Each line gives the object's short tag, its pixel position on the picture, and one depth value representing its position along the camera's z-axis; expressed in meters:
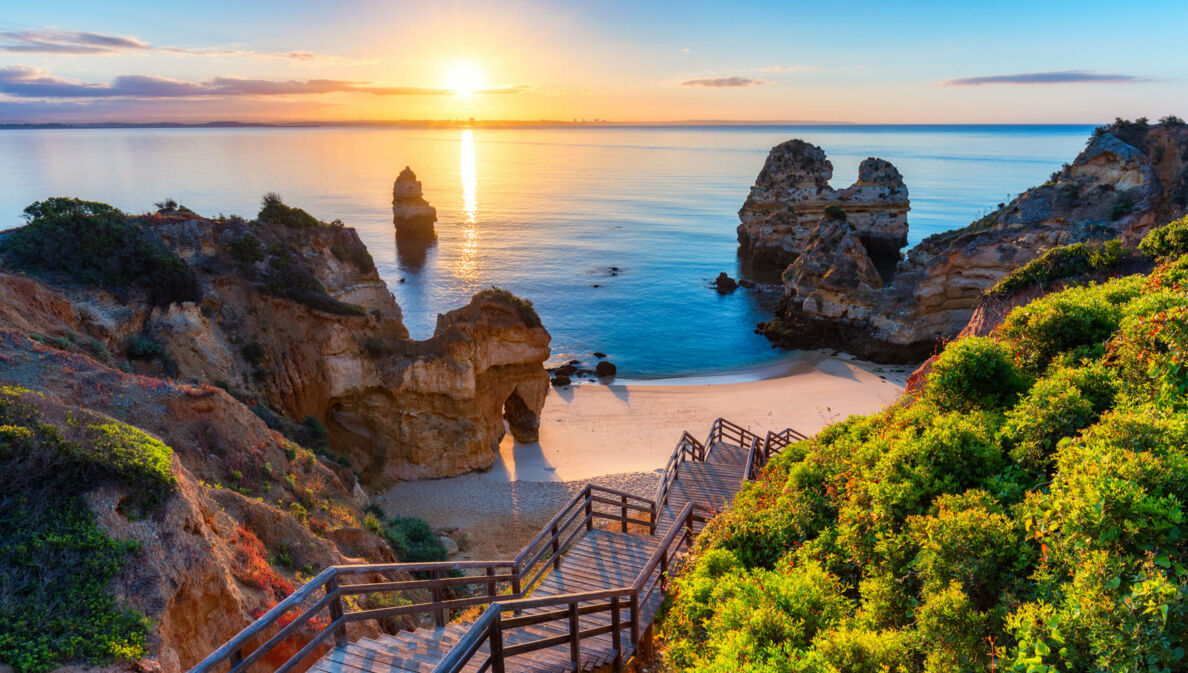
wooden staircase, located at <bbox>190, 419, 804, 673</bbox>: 6.32
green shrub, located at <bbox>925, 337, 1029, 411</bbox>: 9.66
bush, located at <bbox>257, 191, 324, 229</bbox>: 25.62
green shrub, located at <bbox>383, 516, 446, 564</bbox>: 16.41
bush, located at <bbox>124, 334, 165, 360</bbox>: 17.16
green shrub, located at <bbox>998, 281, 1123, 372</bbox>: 10.05
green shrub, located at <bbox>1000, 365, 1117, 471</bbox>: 7.80
